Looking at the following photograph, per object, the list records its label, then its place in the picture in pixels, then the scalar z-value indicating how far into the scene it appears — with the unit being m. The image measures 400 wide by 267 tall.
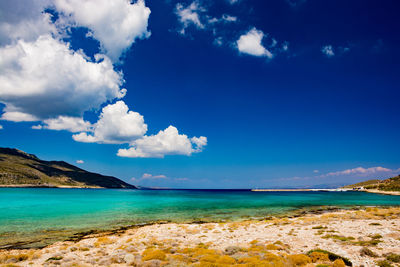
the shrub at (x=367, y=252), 16.41
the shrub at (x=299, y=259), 15.96
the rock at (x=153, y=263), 16.64
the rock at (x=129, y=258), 18.12
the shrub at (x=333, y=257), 15.42
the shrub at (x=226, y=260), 16.53
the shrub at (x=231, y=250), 19.61
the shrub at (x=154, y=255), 18.13
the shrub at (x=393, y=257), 14.98
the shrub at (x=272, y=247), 19.75
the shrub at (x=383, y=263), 14.21
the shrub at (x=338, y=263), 14.84
